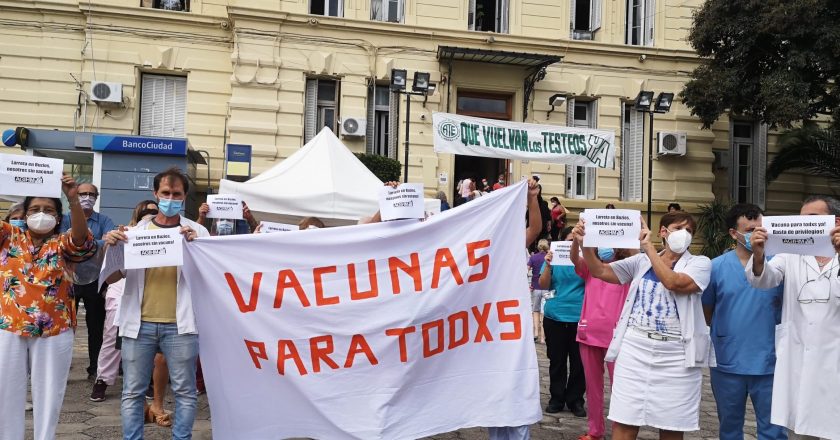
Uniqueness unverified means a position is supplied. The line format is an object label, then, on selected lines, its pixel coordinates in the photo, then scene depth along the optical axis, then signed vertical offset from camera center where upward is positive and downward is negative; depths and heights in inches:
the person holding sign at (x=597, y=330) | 236.8 -29.9
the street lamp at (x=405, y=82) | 590.9 +123.0
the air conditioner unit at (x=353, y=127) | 669.9 +95.2
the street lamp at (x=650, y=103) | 645.3 +121.0
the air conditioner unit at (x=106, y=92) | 645.9 +116.3
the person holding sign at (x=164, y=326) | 182.7 -25.1
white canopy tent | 383.6 +21.6
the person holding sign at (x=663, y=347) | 175.0 -25.7
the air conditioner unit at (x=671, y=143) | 719.7 +95.4
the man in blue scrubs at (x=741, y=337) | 182.2 -23.9
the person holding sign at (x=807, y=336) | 163.9 -21.0
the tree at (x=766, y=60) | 577.6 +150.7
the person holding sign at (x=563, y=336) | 273.3 -37.4
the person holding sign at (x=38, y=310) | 169.6 -20.3
